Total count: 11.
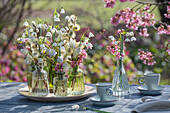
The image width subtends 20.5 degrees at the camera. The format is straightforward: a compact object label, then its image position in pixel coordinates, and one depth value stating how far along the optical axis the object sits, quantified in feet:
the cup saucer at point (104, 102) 5.85
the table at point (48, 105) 5.80
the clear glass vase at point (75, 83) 6.34
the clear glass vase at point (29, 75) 6.48
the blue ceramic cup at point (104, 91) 5.89
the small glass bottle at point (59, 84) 6.17
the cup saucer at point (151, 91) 6.40
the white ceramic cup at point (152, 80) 6.44
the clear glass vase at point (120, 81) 6.35
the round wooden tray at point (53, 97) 6.15
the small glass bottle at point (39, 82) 6.23
